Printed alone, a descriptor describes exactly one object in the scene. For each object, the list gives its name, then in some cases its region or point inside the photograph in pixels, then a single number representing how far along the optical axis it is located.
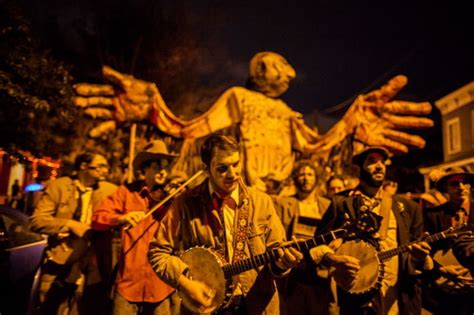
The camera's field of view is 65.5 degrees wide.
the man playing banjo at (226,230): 2.52
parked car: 4.43
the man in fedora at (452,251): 3.56
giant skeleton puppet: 5.84
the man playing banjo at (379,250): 3.23
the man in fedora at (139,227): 3.50
